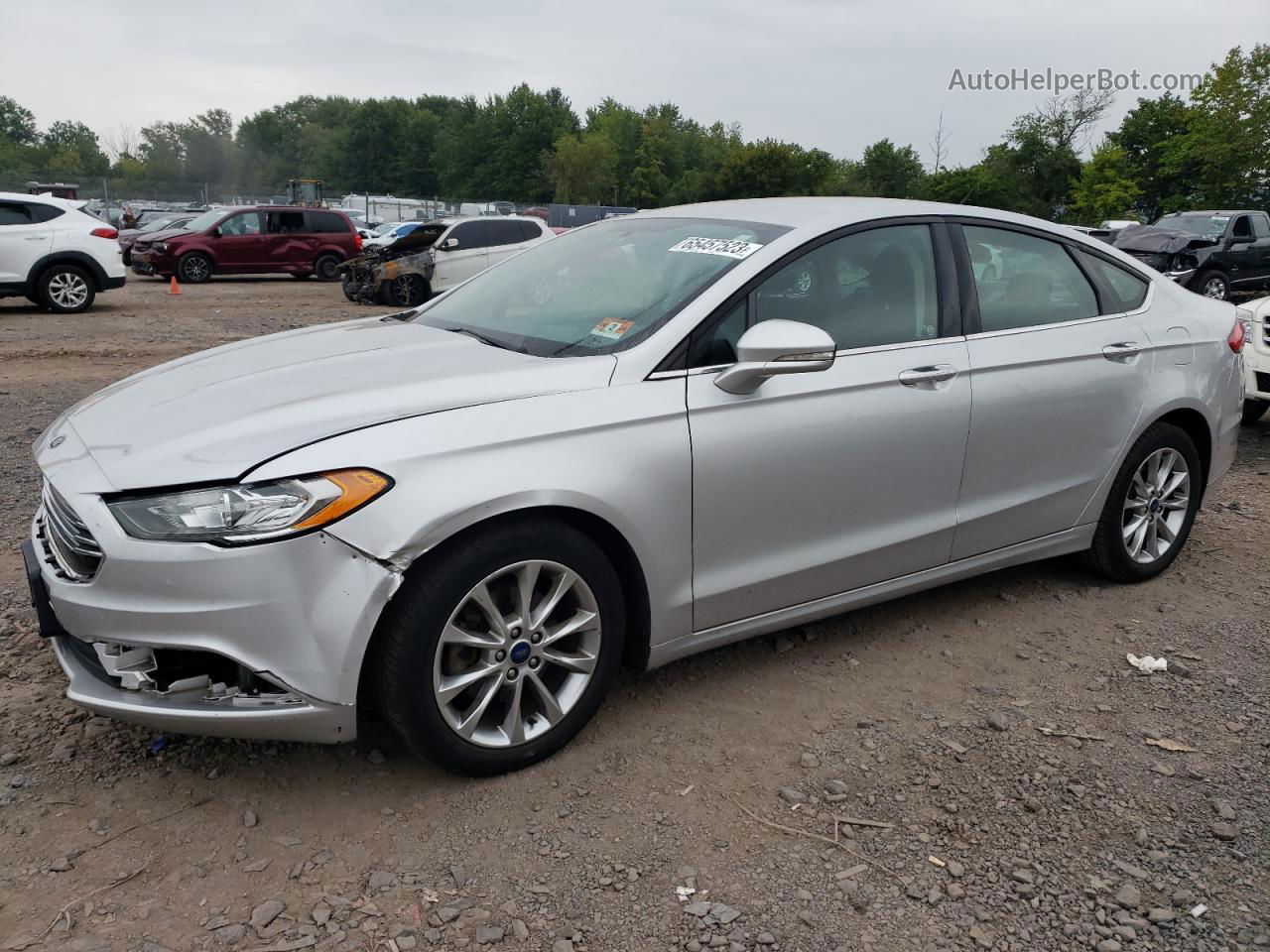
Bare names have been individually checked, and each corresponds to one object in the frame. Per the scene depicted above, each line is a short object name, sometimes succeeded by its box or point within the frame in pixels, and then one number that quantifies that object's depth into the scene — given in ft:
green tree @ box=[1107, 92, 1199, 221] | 155.12
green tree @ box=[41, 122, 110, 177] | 304.50
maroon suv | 68.64
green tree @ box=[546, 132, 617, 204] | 233.55
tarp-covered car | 57.16
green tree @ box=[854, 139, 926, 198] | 196.03
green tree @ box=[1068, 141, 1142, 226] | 130.21
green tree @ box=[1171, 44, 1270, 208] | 112.57
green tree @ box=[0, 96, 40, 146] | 356.79
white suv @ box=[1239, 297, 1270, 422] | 23.77
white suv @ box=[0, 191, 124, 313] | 43.29
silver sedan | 8.14
